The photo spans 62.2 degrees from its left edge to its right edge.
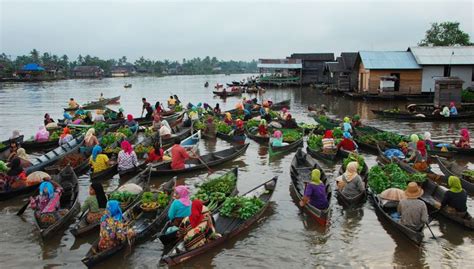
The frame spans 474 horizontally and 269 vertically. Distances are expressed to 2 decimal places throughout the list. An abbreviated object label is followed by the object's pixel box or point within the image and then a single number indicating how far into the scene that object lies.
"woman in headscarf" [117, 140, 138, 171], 12.98
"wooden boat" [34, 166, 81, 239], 8.72
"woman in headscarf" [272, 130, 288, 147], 16.33
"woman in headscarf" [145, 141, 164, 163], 13.88
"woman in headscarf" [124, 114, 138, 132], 20.30
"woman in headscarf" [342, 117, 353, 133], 17.09
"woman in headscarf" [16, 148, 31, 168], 13.13
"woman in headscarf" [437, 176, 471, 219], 9.03
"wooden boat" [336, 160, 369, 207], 10.22
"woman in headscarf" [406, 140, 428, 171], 12.68
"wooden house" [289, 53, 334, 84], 59.59
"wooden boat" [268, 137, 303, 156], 16.17
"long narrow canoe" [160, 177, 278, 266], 7.61
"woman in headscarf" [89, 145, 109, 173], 12.77
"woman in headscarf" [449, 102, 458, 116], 24.20
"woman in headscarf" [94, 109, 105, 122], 22.31
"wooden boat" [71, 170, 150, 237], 8.55
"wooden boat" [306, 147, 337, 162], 14.64
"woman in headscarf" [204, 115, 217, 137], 20.17
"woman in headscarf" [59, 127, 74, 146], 16.34
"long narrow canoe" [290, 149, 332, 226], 9.43
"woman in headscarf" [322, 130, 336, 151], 15.00
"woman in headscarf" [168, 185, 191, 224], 8.52
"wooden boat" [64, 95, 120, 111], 33.75
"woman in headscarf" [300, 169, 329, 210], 9.68
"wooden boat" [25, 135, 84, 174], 13.25
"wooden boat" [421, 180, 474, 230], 9.00
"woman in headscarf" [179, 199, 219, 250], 7.85
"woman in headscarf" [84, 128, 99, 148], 15.45
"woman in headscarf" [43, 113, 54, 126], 21.28
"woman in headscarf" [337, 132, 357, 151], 14.86
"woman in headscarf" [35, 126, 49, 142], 17.72
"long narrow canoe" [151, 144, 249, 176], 13.20
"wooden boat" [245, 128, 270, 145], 18.67
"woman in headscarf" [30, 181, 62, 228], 9.08
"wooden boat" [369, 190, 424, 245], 8.23
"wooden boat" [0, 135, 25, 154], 15.87
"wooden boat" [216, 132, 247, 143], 18.64
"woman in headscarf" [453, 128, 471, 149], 15.47
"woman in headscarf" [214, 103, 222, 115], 25.26
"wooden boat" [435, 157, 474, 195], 11.27
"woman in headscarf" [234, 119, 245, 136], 19.53
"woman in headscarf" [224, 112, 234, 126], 21.81
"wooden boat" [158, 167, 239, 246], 8.15
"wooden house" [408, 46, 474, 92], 34.38
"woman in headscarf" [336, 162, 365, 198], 10.44
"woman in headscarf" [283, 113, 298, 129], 20.34
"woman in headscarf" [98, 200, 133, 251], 7.73
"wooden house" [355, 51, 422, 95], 34.91
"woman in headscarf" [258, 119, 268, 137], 19.23
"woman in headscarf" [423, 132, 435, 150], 15.34
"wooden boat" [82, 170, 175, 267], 7.52
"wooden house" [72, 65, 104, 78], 103.96
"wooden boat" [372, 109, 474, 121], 24.16
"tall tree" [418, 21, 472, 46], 49.38
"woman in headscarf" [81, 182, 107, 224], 8.87
